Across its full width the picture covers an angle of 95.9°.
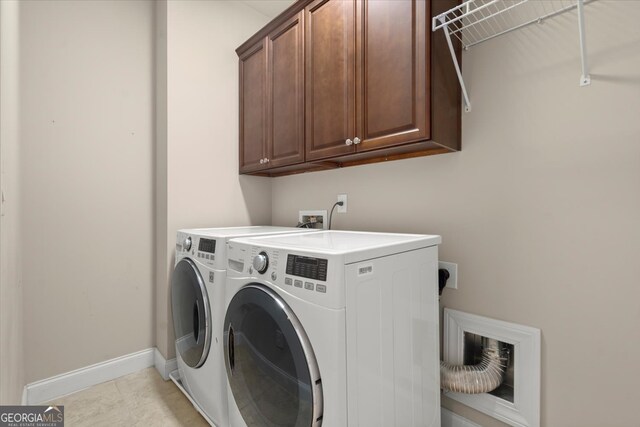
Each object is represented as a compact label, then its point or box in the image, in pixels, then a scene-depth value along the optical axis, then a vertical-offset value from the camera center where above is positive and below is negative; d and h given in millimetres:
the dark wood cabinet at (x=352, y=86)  1236 +643
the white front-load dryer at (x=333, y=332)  872 -420
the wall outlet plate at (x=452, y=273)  1435 -313
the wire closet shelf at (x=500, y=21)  1105 +823
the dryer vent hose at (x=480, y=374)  1273 -742
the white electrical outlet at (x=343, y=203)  1940 +50
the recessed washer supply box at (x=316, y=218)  2076 -50
